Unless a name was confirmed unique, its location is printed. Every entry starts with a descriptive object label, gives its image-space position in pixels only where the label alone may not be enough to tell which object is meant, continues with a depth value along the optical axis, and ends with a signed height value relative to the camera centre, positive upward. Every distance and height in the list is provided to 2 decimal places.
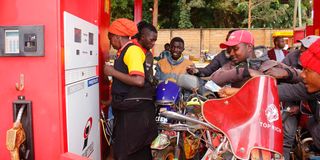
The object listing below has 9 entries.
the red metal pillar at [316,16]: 5.00 +0.84
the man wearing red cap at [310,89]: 1.89 -0.21
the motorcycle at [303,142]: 2.72 -0.83
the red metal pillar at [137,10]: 5.28 +1.00
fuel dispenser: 1.65 -0.11
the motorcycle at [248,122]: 1.58 -0.37
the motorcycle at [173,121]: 2.56 -0.56
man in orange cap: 2.25 -0.30
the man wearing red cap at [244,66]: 2.03 -0.03
